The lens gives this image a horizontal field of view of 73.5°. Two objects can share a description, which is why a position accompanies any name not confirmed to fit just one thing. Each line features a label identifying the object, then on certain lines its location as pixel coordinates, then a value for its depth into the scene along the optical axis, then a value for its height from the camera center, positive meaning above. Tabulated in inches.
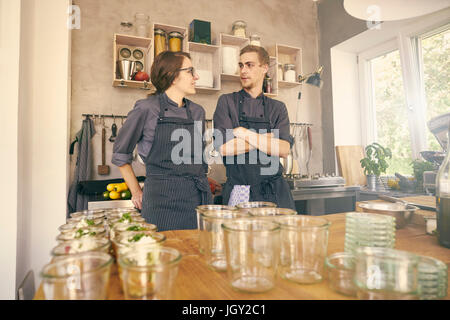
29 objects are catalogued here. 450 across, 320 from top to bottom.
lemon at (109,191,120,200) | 102.9 -6.4
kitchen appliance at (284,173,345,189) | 115.5 -3.4
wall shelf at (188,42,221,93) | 129.6 +50.2
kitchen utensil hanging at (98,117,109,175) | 118.4 +4.1
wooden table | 23.1 -9.2
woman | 67.3 +6.4
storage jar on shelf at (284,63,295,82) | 147.8 +49.1
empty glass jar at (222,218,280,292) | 23.2 -6.4
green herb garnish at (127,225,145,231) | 32.3 -5.6
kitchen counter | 116.1 -11.1
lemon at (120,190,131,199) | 104.1 -6.2
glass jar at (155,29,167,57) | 121.6 +54.5
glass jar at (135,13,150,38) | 121.5 +61.2
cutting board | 149.6 +3.5
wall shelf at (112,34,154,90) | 115.9 +49.6
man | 76.9 +9.5
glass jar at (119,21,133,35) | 124.6 +61.5
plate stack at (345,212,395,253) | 29.3 -5.9
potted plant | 130.5 +2.8
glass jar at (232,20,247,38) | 139.1 +67.4
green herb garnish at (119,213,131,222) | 37.4 -5.2
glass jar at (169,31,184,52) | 124.3 +55.3
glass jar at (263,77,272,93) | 141.6 +41.6
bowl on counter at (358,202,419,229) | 42.1 -5.4
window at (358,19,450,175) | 123.8 +37.0
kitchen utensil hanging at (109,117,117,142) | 120.3 +17.3
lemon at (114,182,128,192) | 104.1 -3.7
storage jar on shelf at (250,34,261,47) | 139.5 +62.3
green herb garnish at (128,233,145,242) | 28.5 -5.9
